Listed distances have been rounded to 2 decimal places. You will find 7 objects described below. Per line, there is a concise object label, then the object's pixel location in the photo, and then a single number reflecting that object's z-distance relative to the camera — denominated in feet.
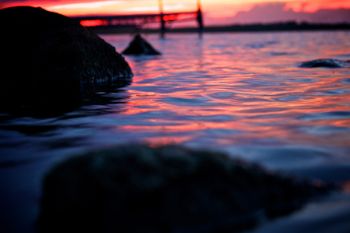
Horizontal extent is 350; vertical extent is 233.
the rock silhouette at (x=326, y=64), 22.99
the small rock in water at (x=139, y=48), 42.42
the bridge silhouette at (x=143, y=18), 101.14
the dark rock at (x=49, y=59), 14.83
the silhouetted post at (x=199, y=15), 114.52
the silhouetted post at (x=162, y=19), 111.20
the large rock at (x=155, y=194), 4.08
